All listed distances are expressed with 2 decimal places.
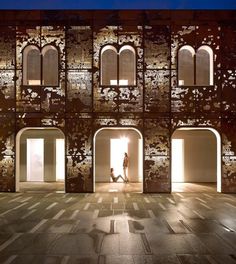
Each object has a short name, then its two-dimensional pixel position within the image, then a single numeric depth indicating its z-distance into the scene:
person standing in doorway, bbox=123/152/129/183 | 21.33
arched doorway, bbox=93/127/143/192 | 21.84
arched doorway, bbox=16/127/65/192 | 21.88
